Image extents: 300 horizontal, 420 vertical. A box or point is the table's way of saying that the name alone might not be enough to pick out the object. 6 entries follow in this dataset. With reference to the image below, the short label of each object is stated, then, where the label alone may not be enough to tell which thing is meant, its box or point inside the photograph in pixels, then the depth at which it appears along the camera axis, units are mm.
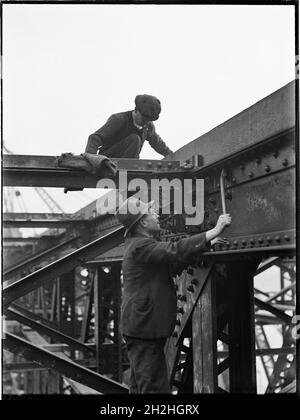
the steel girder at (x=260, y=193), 3633
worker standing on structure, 4066
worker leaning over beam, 5320
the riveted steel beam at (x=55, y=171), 4863
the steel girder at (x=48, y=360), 5871
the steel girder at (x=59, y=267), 5957
